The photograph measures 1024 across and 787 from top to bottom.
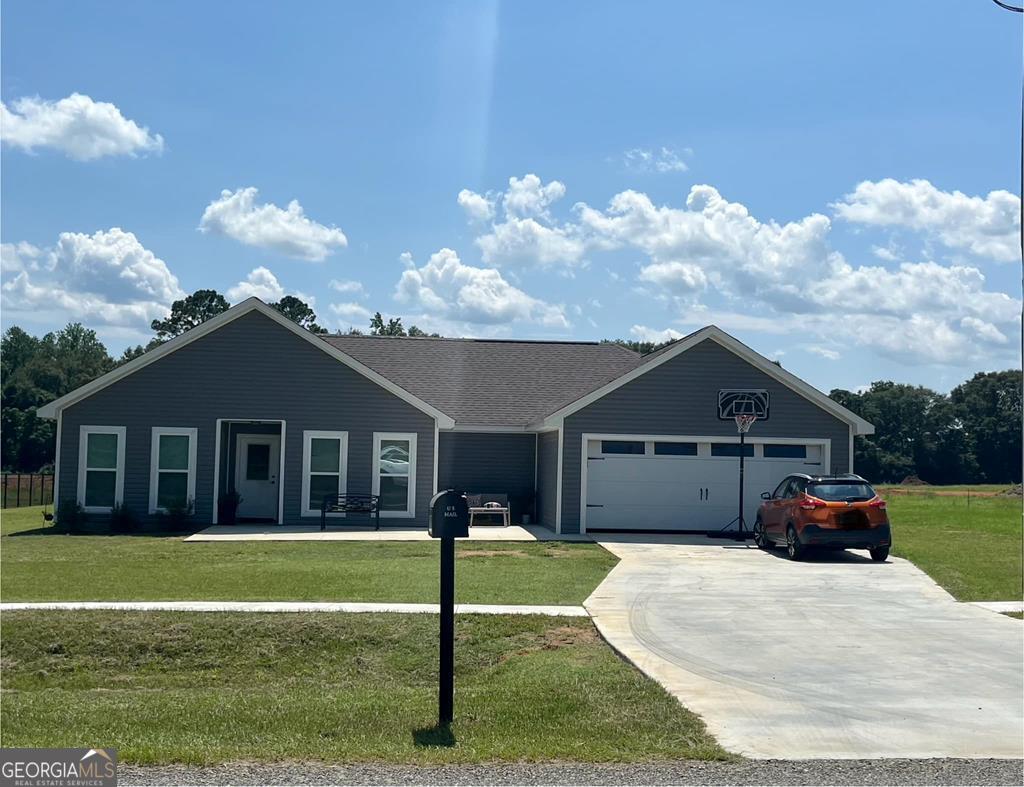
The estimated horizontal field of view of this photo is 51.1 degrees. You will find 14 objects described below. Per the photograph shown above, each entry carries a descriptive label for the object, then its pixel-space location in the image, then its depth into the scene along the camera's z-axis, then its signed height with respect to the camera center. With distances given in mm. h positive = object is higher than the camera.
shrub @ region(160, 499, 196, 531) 24406 -1539
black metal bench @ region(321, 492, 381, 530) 25266 -1195
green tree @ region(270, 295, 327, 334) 81438 +10972
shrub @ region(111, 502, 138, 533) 24453 -1655
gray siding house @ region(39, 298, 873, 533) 24406 +479
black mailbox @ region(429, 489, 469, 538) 8047 -454
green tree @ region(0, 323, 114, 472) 68125 +5310
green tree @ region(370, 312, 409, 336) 85625 +10272
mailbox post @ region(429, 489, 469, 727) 8062 -805
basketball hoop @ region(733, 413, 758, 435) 23922 +864
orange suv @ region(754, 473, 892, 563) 19109 -968
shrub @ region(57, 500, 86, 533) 24531 -1551
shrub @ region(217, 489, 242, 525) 25620 -1376
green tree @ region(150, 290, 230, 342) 84875 +11125
